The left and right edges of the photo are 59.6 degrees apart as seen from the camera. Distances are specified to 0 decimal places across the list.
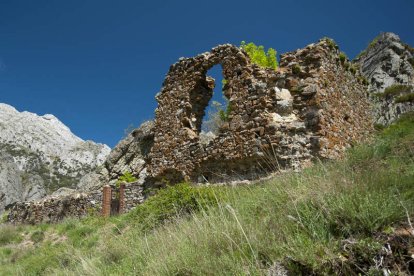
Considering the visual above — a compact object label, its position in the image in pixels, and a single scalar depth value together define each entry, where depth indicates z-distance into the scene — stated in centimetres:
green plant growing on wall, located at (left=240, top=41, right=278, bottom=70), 2108
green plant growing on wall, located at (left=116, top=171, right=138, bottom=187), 1880
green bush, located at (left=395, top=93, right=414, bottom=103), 1884
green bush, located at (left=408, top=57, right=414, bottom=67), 2334
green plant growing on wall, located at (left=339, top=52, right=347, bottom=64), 1193
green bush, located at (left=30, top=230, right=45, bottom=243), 1240
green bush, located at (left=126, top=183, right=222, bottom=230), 768
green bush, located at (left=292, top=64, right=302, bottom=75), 1038
